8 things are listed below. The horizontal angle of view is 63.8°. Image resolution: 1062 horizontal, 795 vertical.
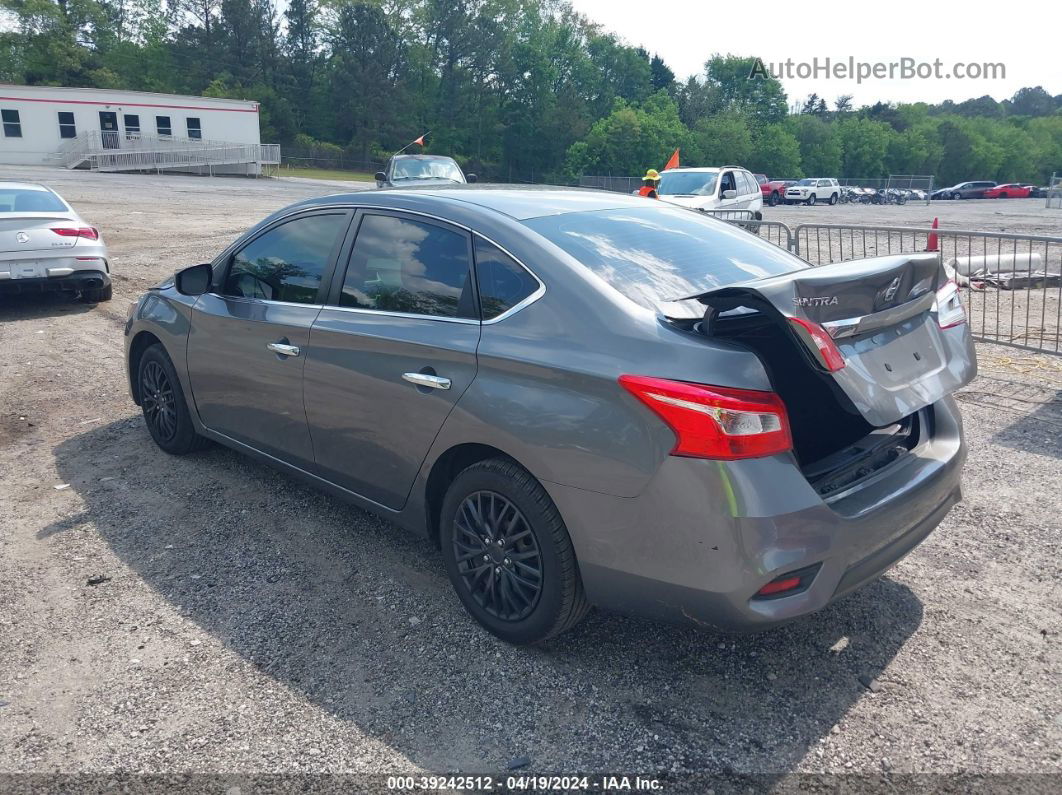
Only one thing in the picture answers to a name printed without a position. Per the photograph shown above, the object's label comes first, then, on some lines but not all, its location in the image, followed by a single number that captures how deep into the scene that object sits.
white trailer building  48.59
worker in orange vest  14.03
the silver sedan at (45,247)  9.41
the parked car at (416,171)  19.41
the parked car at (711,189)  17.09
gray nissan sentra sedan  2.77
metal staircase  48.62
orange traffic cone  9.09
